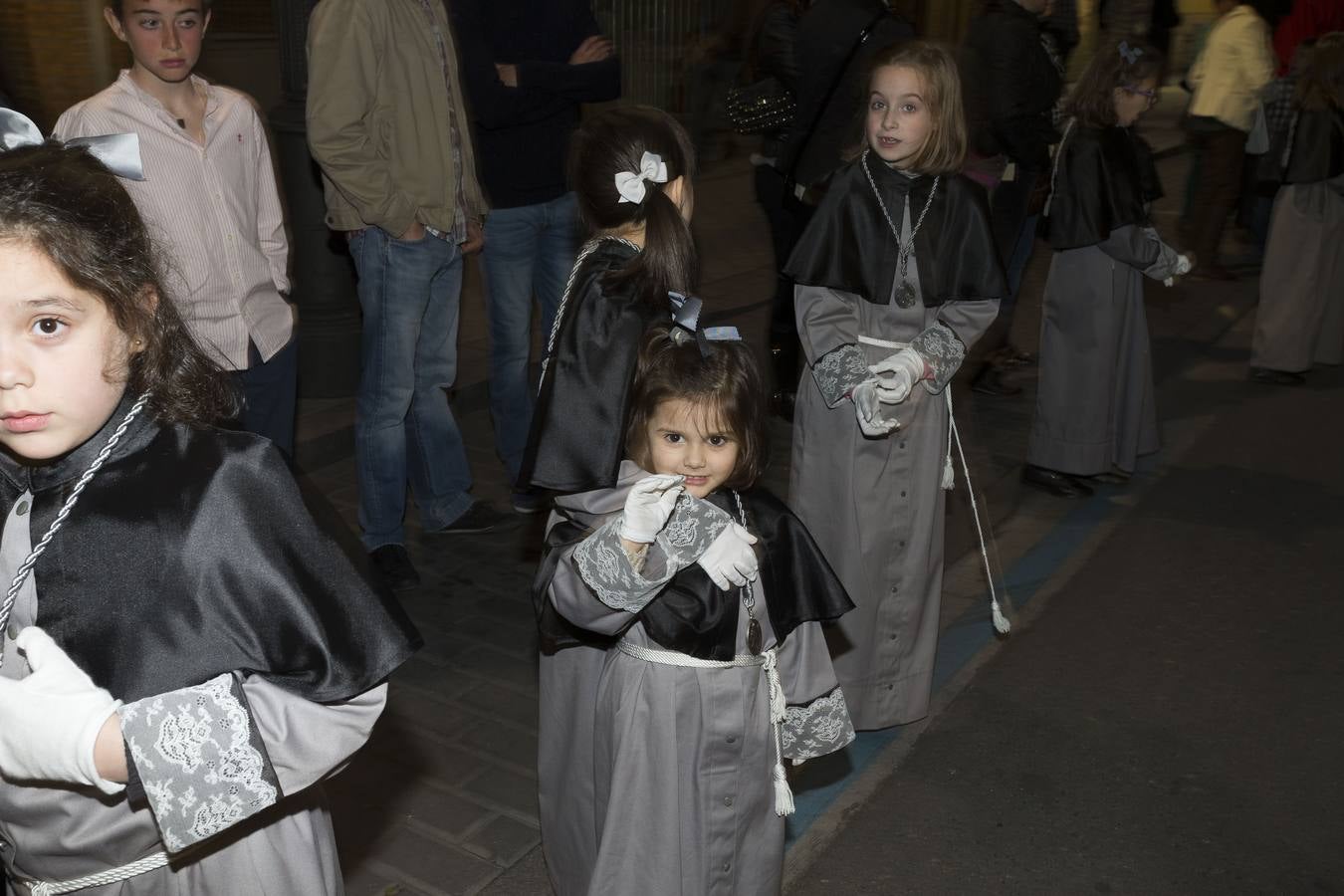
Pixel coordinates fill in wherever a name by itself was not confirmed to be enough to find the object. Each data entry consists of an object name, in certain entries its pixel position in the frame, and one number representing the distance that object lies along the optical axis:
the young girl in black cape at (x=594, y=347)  3.04
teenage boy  4.03
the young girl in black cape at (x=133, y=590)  1.82
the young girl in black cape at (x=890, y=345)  4.00
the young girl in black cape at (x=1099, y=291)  5.93
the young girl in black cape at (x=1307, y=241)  7.62
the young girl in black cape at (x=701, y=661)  2.83
